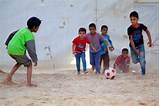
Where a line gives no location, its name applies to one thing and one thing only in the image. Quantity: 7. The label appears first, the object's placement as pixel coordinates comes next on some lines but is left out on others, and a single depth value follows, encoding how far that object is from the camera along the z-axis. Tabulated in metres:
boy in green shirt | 12.05
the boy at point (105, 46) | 16.04
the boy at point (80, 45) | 15.84
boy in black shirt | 14.69
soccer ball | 13.82
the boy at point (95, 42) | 15.77
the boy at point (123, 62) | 16.88
